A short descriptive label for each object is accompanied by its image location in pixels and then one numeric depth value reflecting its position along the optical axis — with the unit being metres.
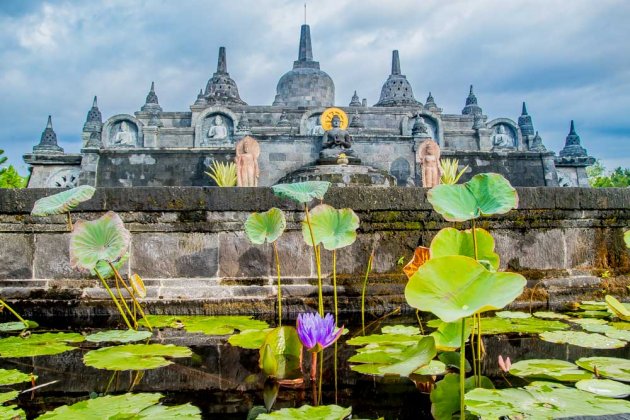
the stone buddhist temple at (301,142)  11.09
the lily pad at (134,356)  1.79
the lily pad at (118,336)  2.21
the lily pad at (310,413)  1.26
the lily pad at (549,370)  1.63
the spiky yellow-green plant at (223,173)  11.19
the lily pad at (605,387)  1.44
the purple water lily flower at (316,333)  1.47
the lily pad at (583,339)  2.06
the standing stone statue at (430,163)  10.97
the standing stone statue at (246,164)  10.30
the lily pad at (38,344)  2.01
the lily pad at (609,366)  1.62
